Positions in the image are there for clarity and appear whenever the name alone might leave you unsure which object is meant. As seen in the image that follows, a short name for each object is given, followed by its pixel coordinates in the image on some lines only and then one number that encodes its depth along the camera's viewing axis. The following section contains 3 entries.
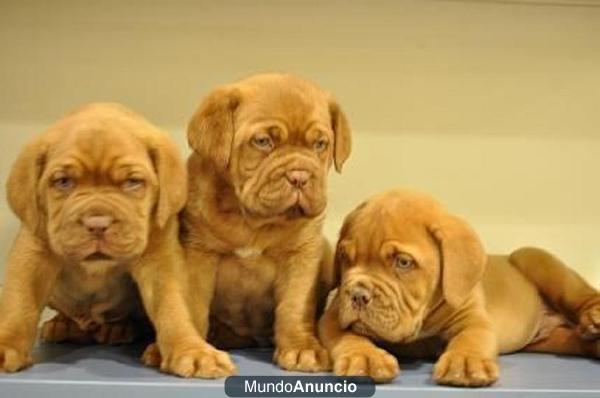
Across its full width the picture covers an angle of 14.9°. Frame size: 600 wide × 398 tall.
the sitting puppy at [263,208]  2.32
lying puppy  2.26
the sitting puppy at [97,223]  2.24
